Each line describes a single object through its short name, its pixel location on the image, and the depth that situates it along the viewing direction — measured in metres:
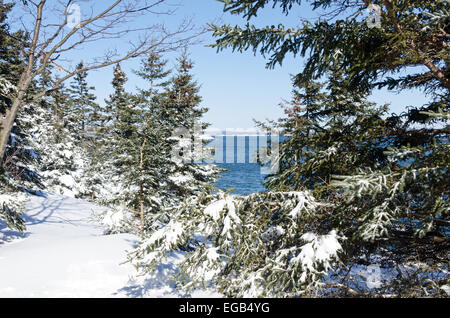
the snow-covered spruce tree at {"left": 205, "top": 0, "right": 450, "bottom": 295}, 3.21
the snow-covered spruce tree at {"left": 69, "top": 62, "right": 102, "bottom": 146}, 37.59
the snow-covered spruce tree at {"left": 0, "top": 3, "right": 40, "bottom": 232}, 7.26
